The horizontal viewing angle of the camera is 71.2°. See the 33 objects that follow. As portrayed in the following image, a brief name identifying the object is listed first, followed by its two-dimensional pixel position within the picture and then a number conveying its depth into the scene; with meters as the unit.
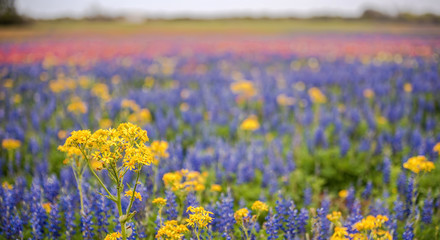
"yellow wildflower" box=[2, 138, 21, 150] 4.45
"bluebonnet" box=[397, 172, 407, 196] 3.65
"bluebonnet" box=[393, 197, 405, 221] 2.96
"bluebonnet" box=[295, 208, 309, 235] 2.73
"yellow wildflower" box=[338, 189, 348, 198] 3.85
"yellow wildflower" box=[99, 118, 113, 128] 5.26
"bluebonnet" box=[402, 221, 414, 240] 2.58
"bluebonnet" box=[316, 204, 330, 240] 2.55
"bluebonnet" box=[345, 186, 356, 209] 3.31
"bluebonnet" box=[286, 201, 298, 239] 2.60
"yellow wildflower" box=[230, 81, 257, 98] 6.32
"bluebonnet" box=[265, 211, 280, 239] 2.52
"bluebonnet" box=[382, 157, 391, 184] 3.89
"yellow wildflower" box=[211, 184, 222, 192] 3.29
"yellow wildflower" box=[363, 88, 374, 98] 7.06
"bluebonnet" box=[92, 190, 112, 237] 2.69
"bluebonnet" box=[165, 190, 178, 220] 2.71
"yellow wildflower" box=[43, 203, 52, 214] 3.04
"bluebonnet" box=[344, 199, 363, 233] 2.59
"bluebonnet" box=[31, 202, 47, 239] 2.54
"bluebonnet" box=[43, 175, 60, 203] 3.22
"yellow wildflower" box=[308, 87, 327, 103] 5.94
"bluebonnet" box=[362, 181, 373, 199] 3.54
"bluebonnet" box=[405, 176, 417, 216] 3.12
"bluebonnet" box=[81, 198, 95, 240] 2.53
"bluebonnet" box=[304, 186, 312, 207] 3.49
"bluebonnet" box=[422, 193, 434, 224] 3.02
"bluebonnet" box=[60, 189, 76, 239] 2.65
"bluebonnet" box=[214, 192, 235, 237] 2.63
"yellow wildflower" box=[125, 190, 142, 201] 2.38
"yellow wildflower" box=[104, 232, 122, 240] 2.13
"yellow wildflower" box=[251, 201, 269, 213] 2.42
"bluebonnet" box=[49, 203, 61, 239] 2.70
